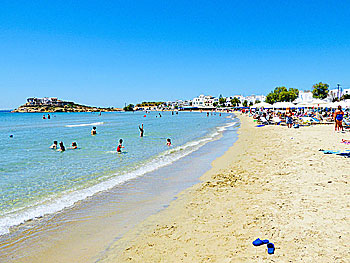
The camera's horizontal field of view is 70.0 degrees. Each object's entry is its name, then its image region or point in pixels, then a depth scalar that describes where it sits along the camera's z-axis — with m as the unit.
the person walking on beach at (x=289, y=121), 23.91
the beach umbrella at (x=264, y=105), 35.24
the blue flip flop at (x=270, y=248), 3.45
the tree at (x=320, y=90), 60.55
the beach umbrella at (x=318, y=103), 29.21
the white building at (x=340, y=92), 79.10
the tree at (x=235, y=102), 180.95
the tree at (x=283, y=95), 73.97
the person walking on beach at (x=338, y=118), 17.08
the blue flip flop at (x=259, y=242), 3.75
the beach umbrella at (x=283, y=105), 31.67
